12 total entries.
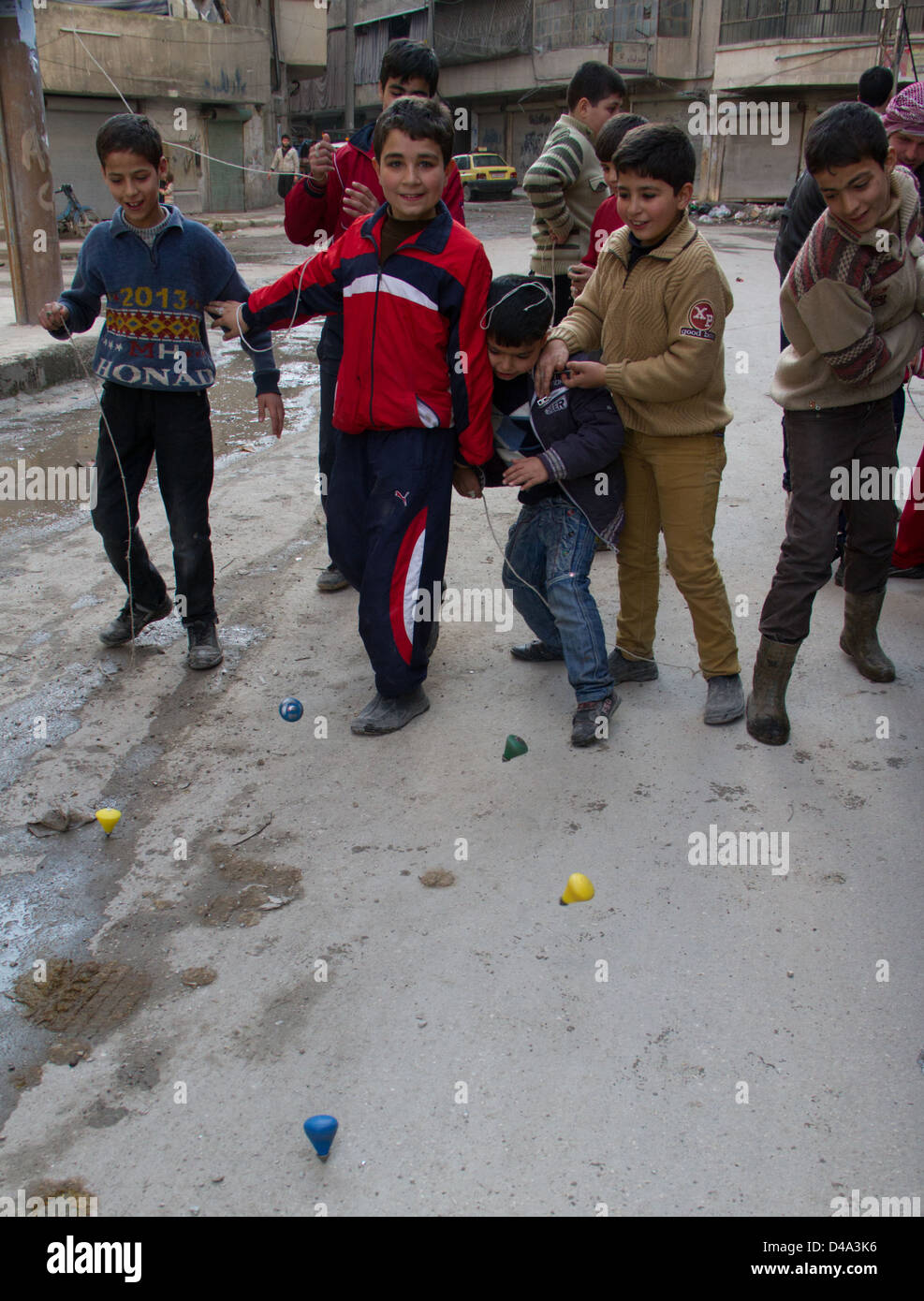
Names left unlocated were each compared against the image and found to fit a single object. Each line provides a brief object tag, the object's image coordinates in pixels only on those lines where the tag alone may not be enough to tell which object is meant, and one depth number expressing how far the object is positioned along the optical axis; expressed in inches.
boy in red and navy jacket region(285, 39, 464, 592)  151.3
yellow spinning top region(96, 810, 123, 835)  115.4
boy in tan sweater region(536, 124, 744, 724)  122.5
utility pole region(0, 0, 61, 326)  366.3
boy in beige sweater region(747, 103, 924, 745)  115.1
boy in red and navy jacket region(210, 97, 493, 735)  125.5
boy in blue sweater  140.3
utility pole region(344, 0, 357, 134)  1085.1
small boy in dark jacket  128.8
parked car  1362.0
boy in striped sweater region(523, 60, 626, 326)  175.9
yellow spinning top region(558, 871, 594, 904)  103.0
